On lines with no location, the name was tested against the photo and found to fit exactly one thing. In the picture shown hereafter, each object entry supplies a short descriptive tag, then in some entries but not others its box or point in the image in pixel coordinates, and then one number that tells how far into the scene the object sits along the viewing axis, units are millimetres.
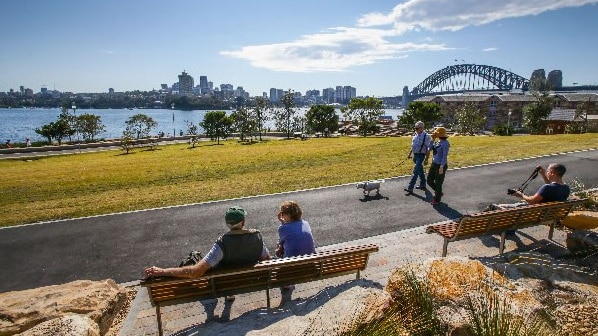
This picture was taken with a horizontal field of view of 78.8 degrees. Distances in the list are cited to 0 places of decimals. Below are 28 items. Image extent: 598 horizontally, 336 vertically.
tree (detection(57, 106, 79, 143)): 55441
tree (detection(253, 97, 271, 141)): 62244
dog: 11395
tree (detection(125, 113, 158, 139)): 61469
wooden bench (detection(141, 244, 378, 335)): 4609
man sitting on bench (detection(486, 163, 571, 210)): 7066
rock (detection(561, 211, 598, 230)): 7536
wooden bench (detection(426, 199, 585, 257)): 6238
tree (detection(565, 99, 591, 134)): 48188
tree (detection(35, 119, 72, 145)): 54281
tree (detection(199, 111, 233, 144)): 58906
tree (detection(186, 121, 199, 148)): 61731
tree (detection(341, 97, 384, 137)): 63625
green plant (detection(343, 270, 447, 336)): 3291
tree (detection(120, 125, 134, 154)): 41925
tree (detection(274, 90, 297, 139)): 67225
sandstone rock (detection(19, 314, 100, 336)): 4035
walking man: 11172
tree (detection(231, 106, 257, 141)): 57375
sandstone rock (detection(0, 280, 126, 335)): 4727
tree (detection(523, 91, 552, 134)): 68294
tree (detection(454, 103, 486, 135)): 66125
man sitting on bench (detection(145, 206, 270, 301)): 4504
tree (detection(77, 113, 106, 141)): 60812
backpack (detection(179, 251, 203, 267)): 5371
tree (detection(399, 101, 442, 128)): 71062
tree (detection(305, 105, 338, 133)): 68000
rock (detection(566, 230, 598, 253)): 5865
